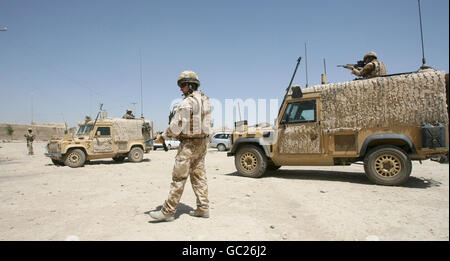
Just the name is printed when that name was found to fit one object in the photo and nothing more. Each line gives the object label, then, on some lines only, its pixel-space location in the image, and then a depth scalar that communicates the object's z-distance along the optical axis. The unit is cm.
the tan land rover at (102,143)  1055
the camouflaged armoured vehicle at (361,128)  501
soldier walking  329
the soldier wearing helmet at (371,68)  604
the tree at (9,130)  5291
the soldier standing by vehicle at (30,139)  1775
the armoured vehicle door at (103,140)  1122
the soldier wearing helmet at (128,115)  1301
